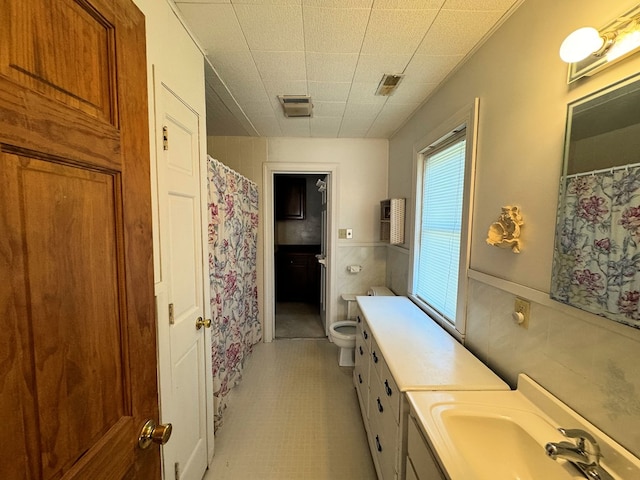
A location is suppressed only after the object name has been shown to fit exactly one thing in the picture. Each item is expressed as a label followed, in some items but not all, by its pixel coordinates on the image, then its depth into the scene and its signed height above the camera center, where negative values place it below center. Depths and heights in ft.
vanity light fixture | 2.58 +1.70
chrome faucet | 2.57 -2.09
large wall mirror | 2.53 +0.16
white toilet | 8.85 -3.63
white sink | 2.73 -2.26
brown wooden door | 1.50 -0.15
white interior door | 3.90 -1.13
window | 5.31 -0.04
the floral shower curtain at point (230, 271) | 6.28 -1.33
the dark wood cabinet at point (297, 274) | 15.99 -2.97
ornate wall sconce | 3.93 -0.10
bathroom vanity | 3.95 -2.20
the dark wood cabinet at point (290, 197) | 16.21 +1.34
